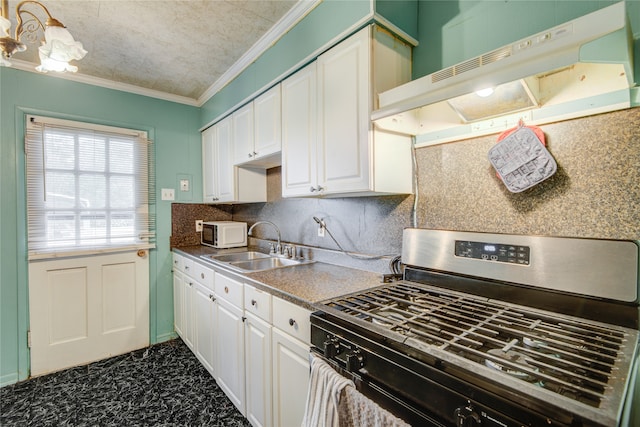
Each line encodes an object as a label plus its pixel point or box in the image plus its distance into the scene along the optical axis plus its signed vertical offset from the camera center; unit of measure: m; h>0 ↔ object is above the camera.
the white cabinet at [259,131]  1.94 +0.59
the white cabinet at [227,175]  2.54 +0.34
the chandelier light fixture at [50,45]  1.03 +0.66
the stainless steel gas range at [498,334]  0.60 -0.36
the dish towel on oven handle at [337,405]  0.82 -0.60
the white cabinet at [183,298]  2.48 -0.78
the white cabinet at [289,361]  1.22 -0.67
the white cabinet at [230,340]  1.69 -0.80
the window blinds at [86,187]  2.30 +0.22
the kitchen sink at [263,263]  2.25 -0.41
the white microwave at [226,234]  2.71 -0.21
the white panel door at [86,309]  2.30 -0.82
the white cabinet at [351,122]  1.33 +0.46
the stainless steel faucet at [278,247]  2.37 -0.29
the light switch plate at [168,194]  2.88 +0.19
